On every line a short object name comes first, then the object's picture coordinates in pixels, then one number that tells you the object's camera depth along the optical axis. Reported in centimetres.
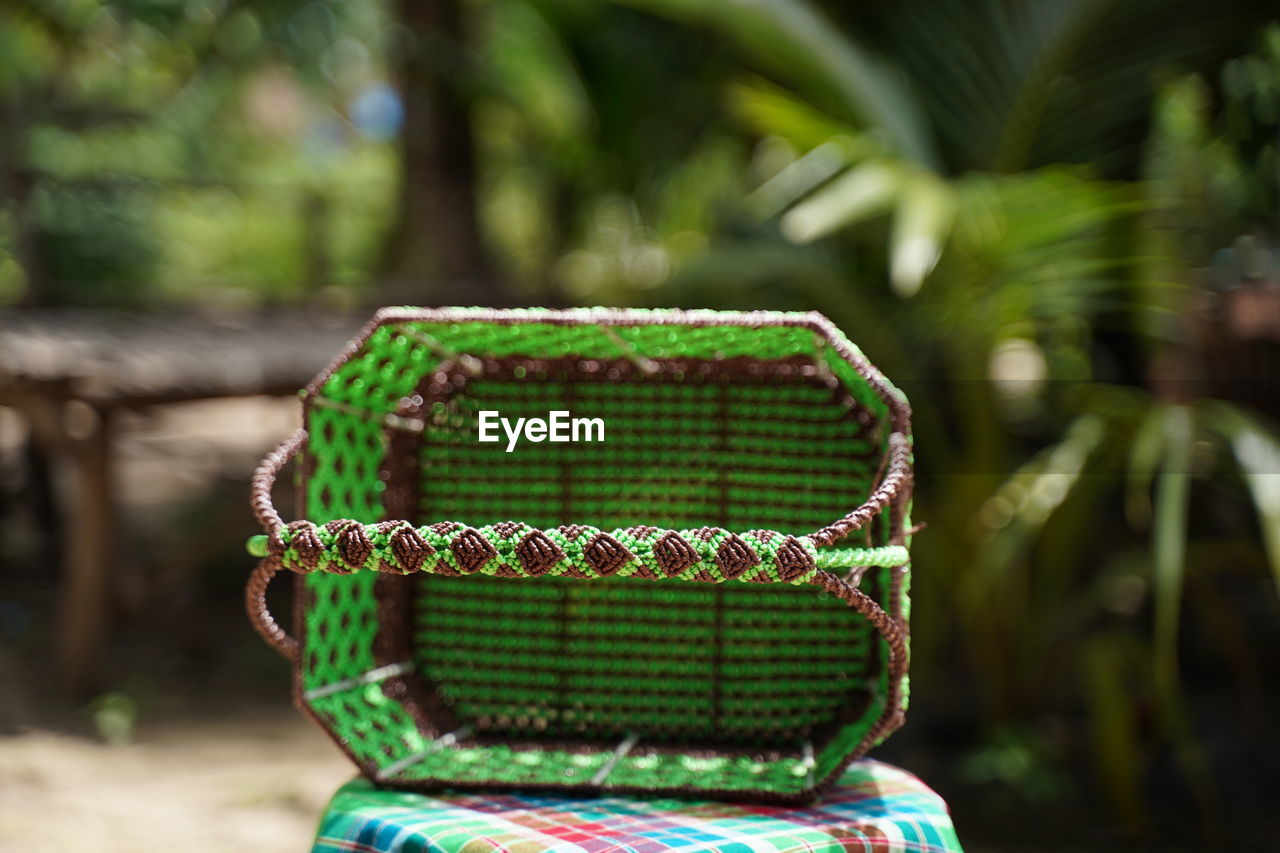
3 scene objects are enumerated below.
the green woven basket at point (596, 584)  152
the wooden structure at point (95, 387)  327
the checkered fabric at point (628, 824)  127
